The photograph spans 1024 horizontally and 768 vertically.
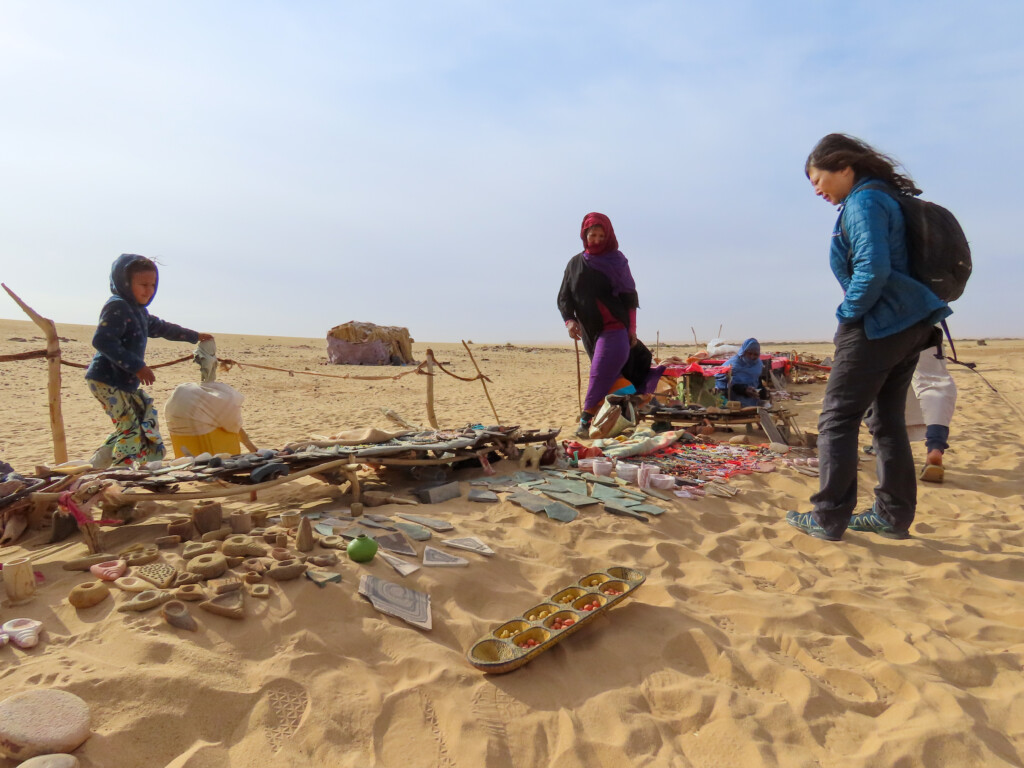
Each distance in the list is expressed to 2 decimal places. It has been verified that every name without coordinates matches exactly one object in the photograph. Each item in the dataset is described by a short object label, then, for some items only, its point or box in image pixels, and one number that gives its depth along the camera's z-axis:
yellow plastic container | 4.00
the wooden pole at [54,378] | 4.09
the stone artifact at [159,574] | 2.22
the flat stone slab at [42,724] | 1.42
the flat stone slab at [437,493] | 3.59
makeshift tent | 18.67
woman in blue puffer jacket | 2.93
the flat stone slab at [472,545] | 2.85
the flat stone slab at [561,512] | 3.43
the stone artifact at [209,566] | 2.28
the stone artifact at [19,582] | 2.11
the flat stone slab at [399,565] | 2.54
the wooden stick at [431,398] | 6.25
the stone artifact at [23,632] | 1.85
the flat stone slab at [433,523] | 3.07
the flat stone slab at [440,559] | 2.66
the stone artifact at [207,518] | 2.80
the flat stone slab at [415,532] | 2.91
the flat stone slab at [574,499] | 3.67
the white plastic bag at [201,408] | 3.89
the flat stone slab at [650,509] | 3.64
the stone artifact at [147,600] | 2.04
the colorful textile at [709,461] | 4.67
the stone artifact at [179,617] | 1.99
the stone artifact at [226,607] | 2.06
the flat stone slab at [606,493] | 3.86
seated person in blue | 7.46
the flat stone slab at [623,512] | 3.59
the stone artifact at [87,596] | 2.06
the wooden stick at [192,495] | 2.81
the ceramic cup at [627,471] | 4.32
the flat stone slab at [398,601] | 2.25
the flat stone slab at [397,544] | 2.74
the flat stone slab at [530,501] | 3.55
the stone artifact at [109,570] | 2.26
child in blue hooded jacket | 3.75
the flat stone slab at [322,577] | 2.33
